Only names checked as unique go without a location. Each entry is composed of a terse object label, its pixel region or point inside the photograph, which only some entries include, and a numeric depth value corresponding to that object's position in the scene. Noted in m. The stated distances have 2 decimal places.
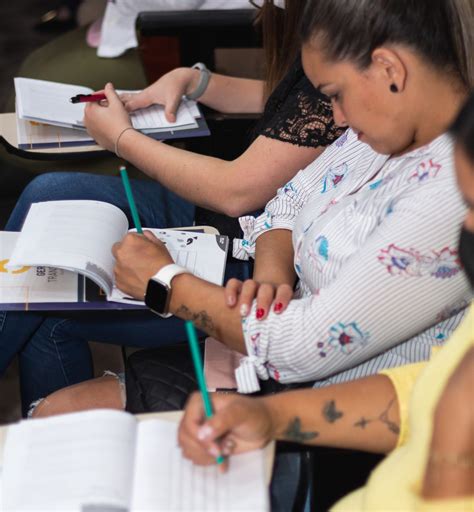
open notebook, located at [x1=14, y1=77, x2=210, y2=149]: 2.42
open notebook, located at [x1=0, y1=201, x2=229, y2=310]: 2.03
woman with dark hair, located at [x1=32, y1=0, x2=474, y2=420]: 1.84
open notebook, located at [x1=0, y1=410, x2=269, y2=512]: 1.64
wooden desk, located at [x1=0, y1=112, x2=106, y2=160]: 2.40
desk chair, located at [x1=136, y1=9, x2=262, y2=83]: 2.71
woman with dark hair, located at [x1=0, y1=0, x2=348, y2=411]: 2.21
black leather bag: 2.03
